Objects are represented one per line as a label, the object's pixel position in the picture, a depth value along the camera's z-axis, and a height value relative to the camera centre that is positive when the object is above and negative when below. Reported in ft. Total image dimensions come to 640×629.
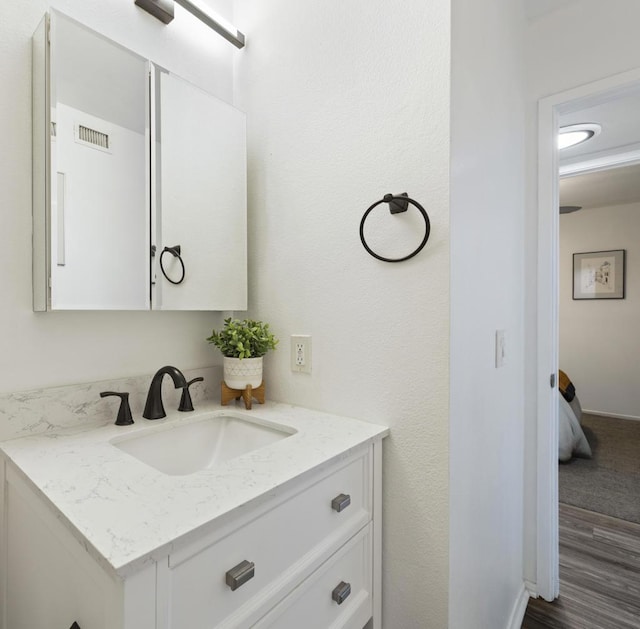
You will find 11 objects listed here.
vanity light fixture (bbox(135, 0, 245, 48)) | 4.10 +3.36
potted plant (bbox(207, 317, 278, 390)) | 4.27 -0.39
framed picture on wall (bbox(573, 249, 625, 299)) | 14.92 +1.62
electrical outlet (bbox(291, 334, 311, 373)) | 4.26 -0.42
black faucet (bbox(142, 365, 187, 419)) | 3.87 -0.81
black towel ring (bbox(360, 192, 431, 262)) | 3.31 +0.95
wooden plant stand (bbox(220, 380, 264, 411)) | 4.41 -0.89
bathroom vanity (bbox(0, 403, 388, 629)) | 1.93 -1.29
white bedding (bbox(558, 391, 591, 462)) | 10.16 -3.18
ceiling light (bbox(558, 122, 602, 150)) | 8.19 +3.95
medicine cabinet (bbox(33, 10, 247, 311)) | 3.34 +1.30
